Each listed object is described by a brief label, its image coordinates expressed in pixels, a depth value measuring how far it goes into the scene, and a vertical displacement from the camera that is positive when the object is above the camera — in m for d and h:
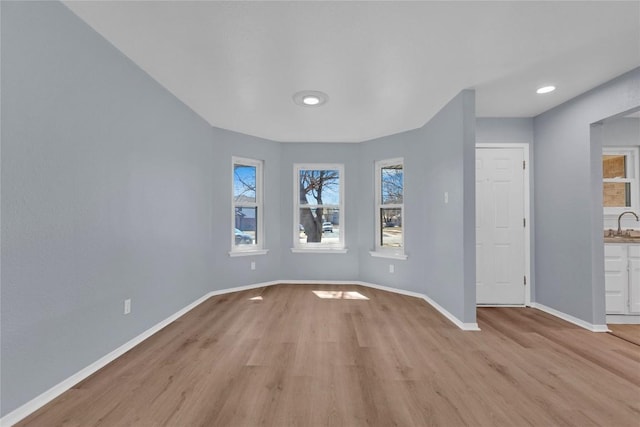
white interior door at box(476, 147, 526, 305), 3.38 -0.15
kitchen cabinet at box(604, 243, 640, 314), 2.82 -0.66
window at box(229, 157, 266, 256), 4.18 +0.12
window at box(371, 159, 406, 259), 4.22 +0.15
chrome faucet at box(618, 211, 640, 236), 3.24 +0.04
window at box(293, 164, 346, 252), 4.59 +0.15
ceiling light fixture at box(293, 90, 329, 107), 2.75 +1.30
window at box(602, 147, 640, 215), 3.30 +0.45
